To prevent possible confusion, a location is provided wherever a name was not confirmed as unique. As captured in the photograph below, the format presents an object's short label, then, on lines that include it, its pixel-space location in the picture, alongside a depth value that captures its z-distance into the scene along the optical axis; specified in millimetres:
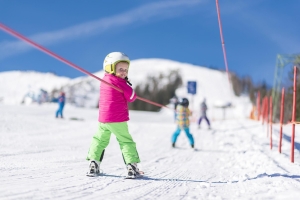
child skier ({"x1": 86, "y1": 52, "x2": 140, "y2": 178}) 4721
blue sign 24667
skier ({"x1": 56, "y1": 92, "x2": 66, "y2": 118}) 17859
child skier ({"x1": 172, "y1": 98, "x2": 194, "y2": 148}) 9352
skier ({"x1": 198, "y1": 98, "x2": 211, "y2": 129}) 16062
